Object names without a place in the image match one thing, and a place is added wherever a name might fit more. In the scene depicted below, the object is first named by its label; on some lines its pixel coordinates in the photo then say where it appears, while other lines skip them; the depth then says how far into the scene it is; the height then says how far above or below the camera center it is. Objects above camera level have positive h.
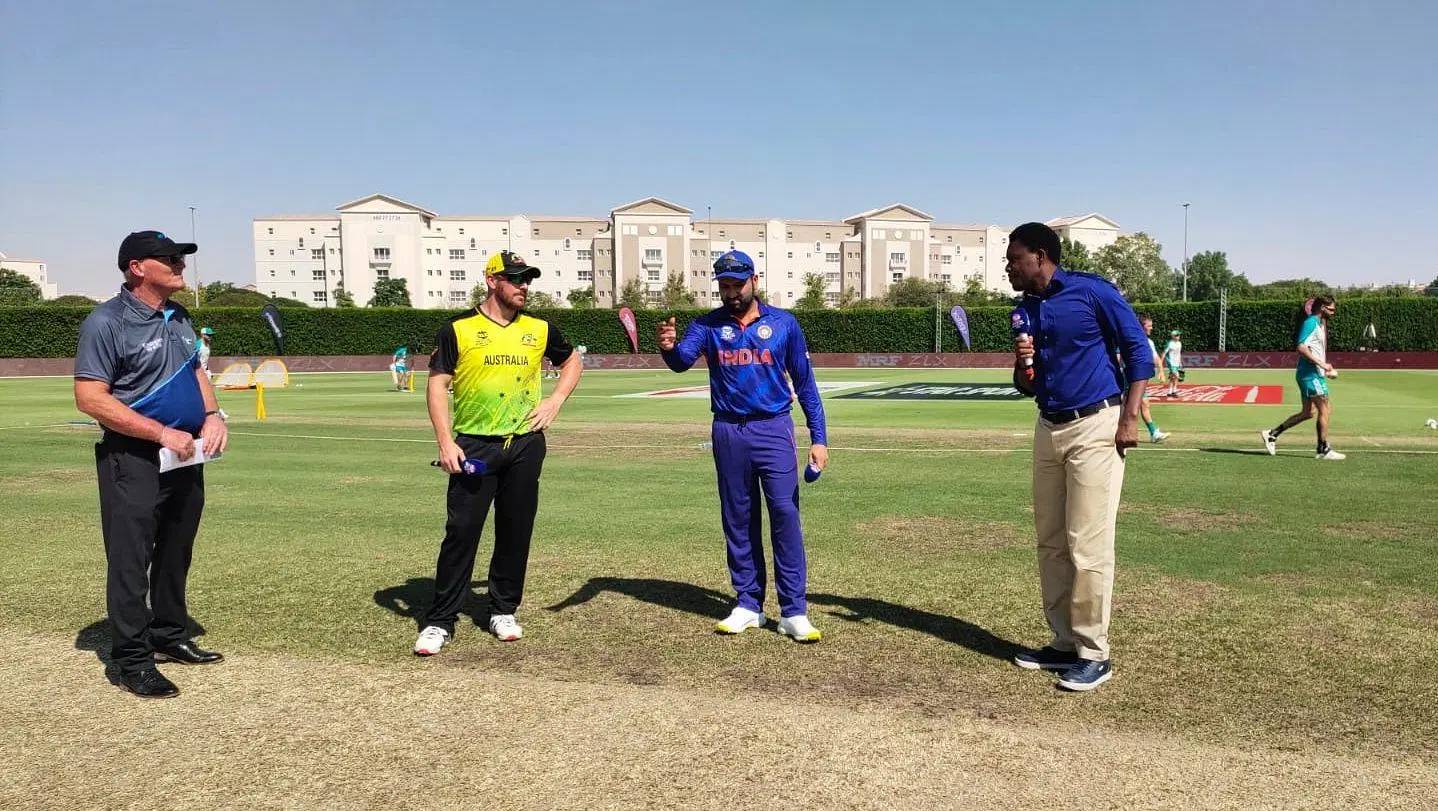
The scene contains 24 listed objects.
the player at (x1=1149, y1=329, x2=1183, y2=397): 25.25 -0.54
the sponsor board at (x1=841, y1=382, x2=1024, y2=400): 27.48 -1.53
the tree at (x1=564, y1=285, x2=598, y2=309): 106.56 +4.94
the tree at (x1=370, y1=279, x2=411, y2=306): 116.81 +6.24
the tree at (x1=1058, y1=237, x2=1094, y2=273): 94.97 +8.43
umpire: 4.61 -0.45
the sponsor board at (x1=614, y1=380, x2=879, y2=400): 28.81 -1.55
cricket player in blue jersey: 5.45 -0.46
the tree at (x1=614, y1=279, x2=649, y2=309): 110.52 +5.53
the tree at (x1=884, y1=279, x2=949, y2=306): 112.93 +5.56
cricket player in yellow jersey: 5.34 -0.47
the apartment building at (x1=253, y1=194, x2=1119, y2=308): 130.75 +13.24
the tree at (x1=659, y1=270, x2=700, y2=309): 107.56 +5.66
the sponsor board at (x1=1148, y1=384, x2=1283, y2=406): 24.59 -1.53
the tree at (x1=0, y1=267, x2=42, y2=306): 116.38 +7.34
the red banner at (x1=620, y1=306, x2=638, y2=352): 33.94 +0.70
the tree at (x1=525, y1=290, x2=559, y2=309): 94.51 +4.59
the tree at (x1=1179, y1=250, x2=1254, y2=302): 137.75 +9.12
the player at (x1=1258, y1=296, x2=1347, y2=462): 12.46 -0.37
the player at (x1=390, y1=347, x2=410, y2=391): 32.66 -0.87
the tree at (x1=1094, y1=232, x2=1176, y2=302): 114.38 +9.12
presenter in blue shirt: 4.71 -0.39
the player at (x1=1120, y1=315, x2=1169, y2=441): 14.77 -1.44
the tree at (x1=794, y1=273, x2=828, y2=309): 105.38 +4.86
